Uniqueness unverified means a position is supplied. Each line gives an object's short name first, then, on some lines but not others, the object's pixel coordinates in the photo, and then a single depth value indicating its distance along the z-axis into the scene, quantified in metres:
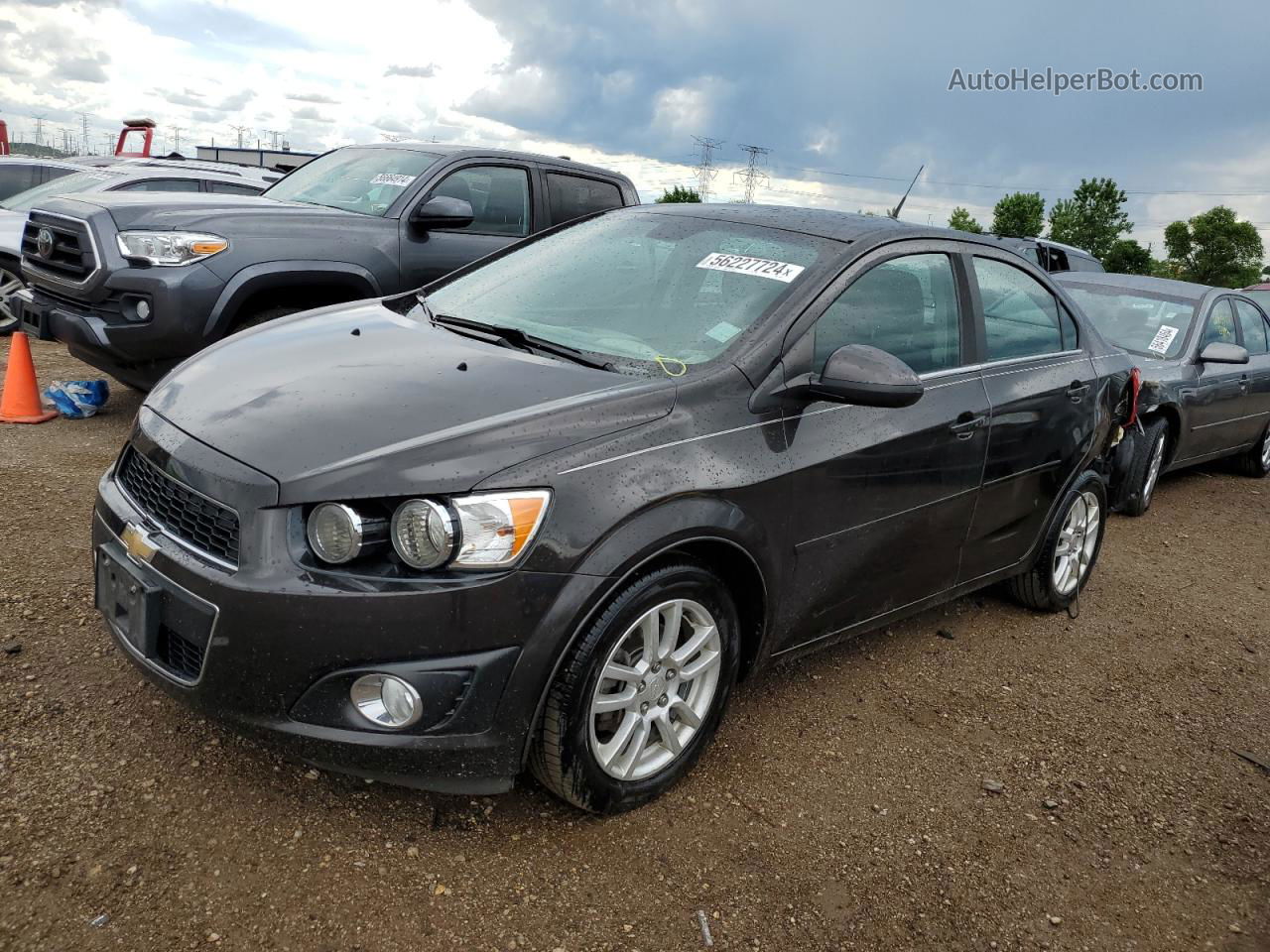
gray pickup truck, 5.50
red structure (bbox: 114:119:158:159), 17.33
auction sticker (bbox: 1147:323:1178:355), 7.15
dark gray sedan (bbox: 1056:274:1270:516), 6.82
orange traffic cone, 6.28
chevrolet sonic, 2.39
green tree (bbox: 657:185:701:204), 62.25
